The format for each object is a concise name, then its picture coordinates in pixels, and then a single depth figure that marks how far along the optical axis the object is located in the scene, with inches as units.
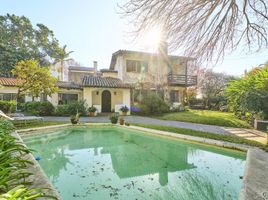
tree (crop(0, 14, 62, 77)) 1257.4
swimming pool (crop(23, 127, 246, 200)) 183.0
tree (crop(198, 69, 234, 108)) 1075.9
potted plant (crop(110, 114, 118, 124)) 574.9
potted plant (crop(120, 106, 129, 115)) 840.3
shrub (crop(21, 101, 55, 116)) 752.3
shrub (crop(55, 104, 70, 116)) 766.5
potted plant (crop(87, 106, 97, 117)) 785.6
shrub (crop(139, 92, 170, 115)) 821.0
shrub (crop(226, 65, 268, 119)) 494.0
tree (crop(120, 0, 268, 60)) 224.2
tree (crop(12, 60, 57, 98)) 594.5
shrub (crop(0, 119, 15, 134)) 266.2
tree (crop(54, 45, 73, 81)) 1411.2
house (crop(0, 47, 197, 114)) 856.3
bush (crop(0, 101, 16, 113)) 668.1
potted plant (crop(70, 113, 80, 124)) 555.5
